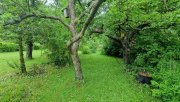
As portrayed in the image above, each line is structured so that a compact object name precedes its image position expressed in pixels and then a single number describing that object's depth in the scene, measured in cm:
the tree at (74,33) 300
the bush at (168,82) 222
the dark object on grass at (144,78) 296
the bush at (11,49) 857
